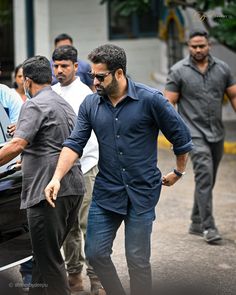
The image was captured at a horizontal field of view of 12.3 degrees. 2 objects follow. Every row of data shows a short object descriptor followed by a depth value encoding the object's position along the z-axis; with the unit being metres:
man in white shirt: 8.78
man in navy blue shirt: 7.16
